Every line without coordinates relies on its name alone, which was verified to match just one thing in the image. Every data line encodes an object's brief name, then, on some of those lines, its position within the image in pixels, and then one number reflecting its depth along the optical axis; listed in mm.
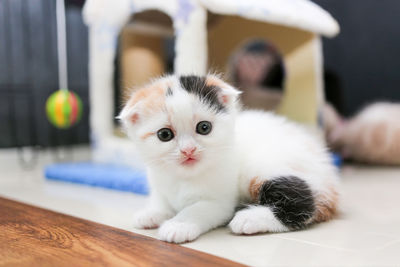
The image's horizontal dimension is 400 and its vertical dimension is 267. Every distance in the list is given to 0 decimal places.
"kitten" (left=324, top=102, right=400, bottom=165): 620
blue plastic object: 482
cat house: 487
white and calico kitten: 302
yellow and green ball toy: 609
